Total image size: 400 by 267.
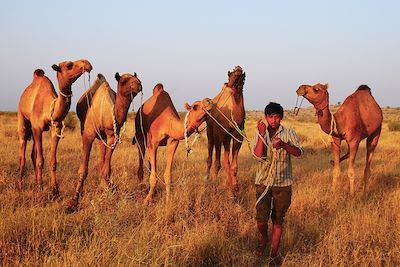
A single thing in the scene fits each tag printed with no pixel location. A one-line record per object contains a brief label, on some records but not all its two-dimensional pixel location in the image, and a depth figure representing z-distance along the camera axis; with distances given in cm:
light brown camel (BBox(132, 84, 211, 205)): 677
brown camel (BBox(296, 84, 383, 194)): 809
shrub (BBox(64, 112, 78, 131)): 2436
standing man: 481
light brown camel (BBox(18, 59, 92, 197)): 687
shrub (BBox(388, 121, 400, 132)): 2971
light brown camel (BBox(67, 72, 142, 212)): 691
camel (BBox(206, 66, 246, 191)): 838
